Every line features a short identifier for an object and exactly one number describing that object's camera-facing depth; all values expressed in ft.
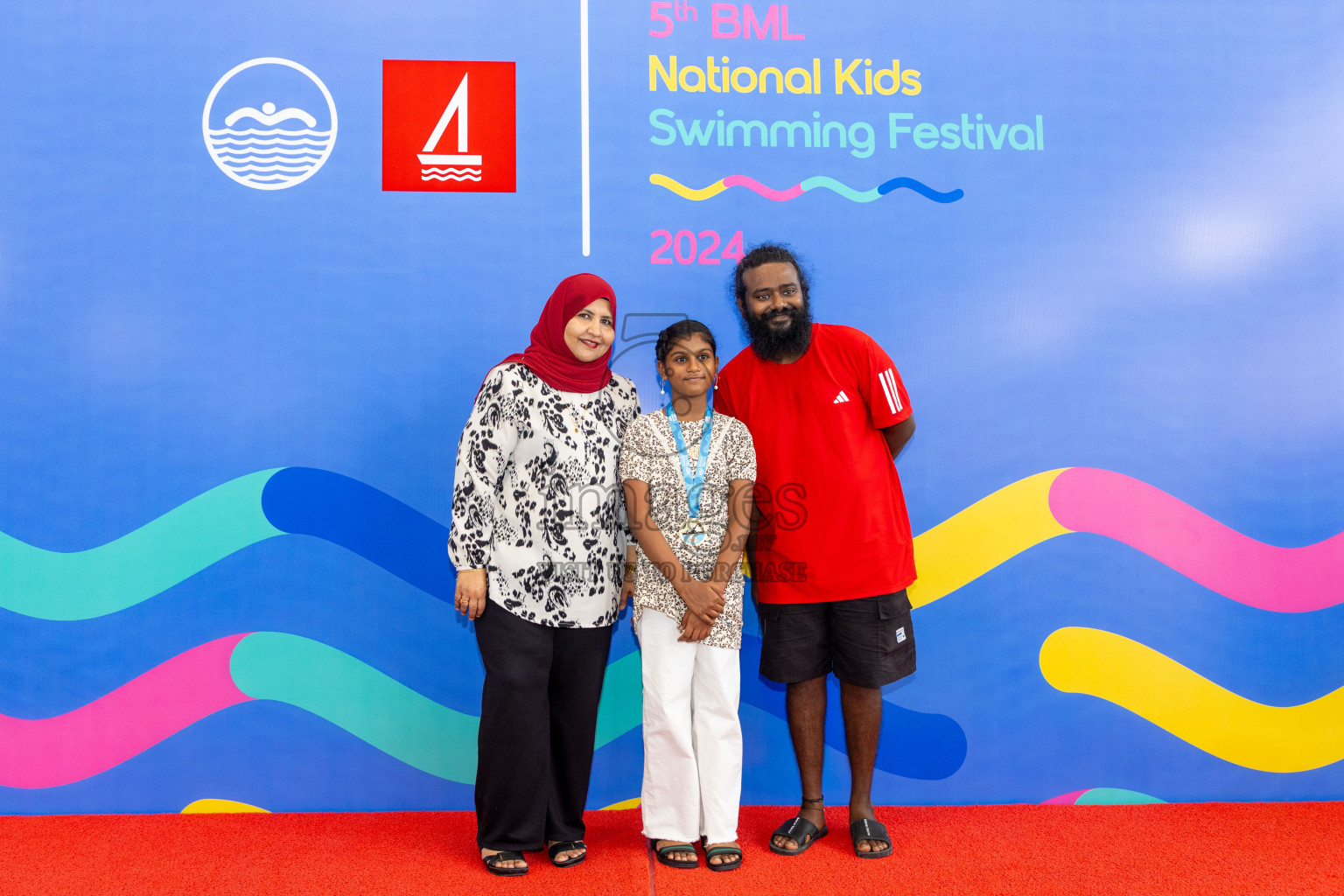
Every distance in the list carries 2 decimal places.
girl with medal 7.52
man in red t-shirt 7.93
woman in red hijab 7.49
